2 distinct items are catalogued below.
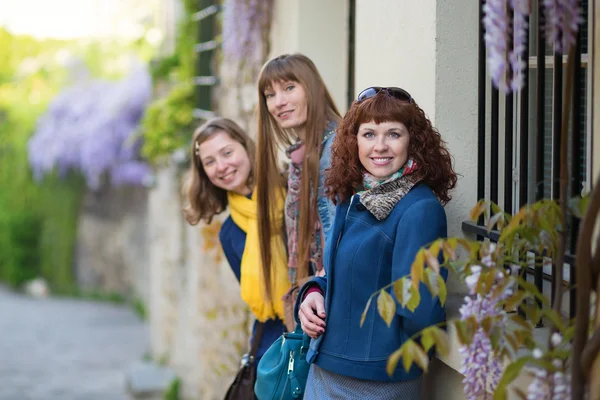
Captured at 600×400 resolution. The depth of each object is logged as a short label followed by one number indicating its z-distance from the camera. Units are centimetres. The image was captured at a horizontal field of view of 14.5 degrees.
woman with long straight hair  686
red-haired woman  619
